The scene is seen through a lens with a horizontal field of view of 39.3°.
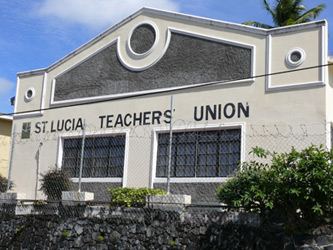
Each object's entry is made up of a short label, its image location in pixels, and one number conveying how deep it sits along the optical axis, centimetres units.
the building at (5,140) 2198
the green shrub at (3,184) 1709
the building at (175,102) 1314
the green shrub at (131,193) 1315
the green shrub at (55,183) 1561
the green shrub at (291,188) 808
